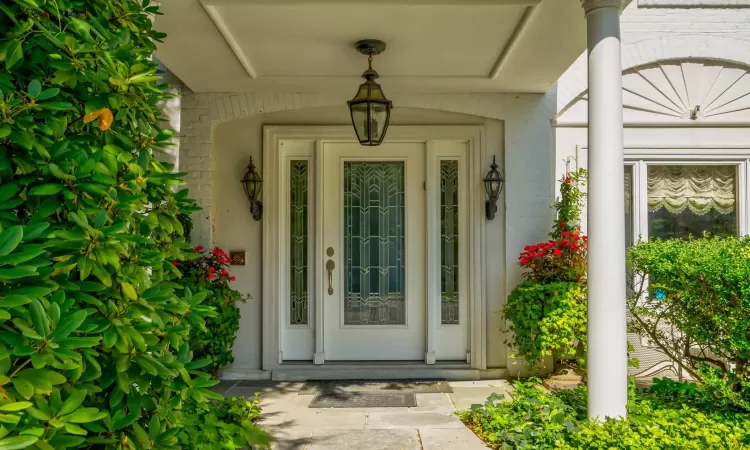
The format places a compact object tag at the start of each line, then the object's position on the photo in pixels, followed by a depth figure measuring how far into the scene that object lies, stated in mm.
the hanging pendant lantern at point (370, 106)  3914
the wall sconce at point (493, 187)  5219
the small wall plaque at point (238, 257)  5316
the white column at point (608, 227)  2961
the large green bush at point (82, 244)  1075
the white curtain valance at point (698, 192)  5422
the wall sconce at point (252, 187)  5246
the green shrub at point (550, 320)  4496
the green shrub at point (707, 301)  3139
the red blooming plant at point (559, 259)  4773
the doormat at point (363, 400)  4359
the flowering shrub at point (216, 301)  4703
